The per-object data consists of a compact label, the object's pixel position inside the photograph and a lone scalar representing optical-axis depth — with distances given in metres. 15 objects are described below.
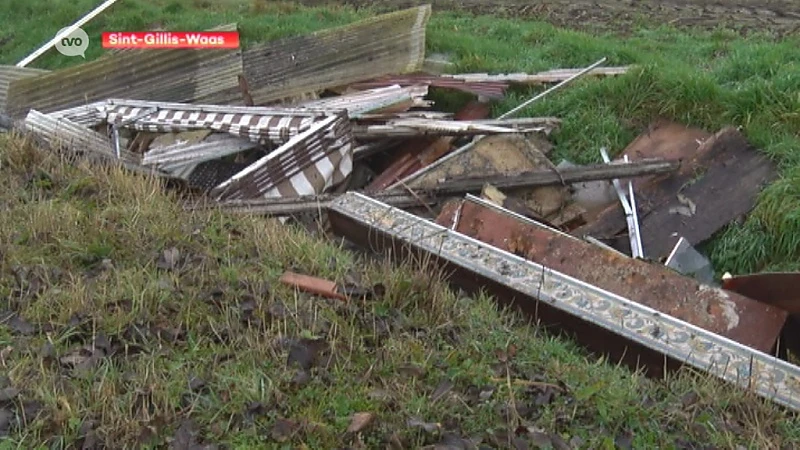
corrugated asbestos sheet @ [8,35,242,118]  8.65
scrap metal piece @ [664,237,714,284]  5.54
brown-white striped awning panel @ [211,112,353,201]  6.21
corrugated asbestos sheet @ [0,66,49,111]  9.77
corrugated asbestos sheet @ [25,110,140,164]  6.64
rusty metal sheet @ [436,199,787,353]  4.43
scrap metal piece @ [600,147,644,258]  5.81
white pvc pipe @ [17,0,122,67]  11.34
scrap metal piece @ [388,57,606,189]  6.52
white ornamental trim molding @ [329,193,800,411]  3.72
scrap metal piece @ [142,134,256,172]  6.80
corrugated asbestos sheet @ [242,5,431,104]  8.30
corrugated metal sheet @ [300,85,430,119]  7.28
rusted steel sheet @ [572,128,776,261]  5.88
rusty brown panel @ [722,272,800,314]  4.43
